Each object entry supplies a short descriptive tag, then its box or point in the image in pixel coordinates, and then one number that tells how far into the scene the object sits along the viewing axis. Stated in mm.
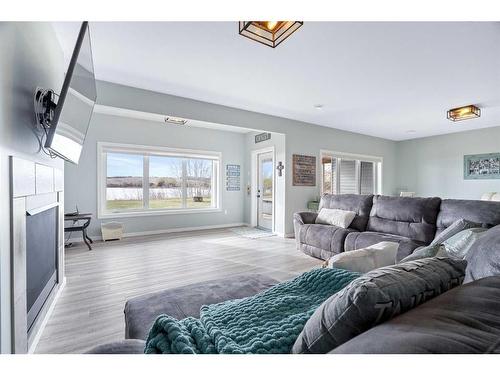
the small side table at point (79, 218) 3736
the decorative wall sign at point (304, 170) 5312
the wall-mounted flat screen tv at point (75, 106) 1300
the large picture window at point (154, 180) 4957
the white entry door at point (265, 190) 5977
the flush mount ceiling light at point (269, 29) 1755
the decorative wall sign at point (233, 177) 6418
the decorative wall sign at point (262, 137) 5736
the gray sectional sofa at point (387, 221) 2553
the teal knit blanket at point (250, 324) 683
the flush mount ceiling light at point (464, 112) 4000
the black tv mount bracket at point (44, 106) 1679
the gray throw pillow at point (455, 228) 1910
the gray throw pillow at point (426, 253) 1140
